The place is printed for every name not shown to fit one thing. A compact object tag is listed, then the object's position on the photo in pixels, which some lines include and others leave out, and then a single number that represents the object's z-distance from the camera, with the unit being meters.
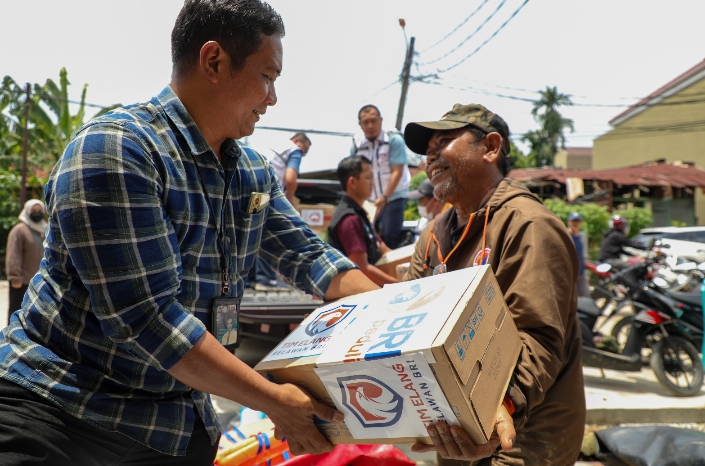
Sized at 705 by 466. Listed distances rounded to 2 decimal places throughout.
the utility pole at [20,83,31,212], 17.53
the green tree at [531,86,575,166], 48.75
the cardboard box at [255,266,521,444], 1.48
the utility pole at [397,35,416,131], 16.59
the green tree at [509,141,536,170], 38.25
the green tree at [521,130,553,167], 45.41
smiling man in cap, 1.90
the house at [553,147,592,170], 58.34
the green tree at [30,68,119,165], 17.84
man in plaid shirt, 1.53
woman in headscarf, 7.78
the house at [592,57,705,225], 27.55
